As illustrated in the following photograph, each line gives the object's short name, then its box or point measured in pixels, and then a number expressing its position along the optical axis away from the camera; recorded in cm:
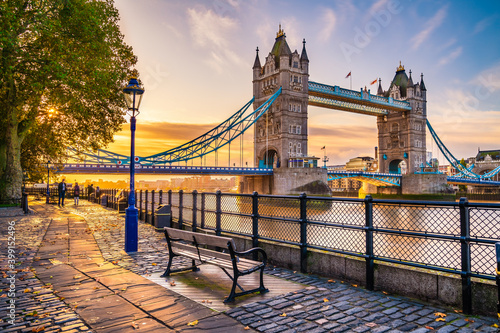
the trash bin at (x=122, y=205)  1770
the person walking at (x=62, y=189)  2380
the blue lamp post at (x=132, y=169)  787
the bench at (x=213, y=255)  454
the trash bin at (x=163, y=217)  1147
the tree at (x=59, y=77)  1537
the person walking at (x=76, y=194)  2534
